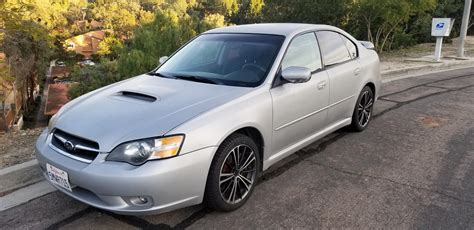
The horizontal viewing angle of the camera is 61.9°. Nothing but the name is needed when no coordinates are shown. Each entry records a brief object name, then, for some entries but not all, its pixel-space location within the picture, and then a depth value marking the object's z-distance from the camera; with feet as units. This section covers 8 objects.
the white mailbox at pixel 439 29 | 41.29
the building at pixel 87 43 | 151.02
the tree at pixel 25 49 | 19.22
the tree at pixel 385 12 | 47.21
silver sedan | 9.10
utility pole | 43.19
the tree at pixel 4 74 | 19.25
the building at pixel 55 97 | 83.11
